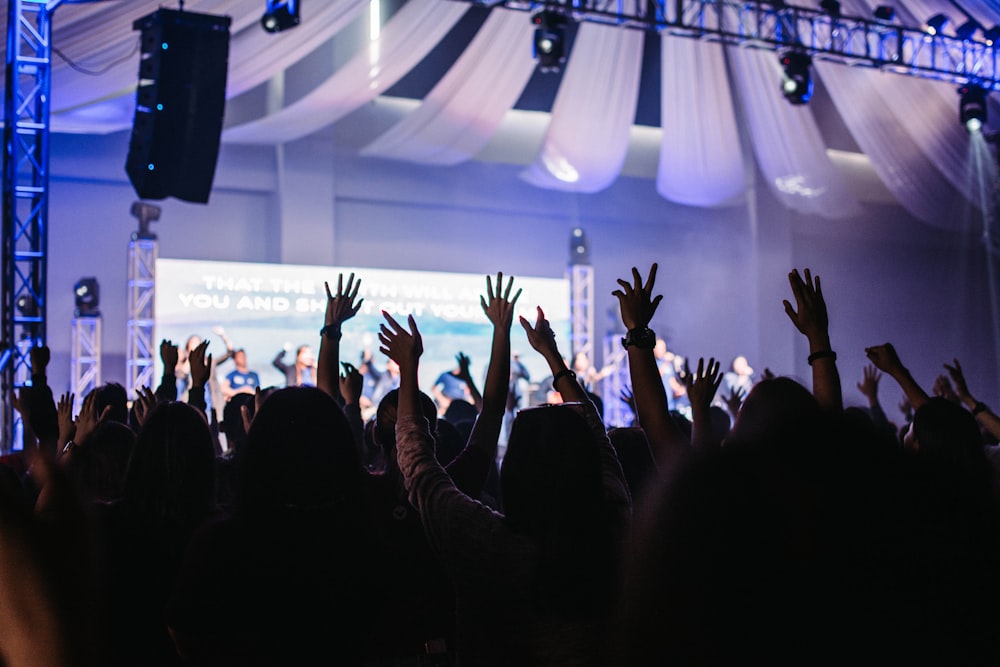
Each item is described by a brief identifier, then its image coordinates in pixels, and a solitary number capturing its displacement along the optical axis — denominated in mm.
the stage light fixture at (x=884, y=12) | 8531
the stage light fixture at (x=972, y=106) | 9133
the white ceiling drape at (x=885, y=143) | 9898
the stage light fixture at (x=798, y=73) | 8352
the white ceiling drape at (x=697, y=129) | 9914
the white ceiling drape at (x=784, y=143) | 10055
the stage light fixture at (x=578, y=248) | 10719
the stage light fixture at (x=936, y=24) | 8688
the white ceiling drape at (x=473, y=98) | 9336
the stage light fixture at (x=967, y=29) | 8805
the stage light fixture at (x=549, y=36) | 7512
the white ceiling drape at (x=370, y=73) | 8852
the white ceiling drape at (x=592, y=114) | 9586
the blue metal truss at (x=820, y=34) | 7570
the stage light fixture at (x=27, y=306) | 6011
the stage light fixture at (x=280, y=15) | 6863
